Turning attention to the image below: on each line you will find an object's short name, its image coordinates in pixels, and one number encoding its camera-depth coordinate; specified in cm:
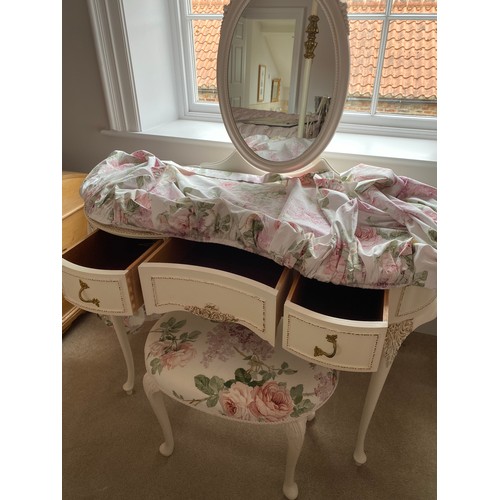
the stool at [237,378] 94
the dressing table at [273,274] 83
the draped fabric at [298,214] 80
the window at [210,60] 130
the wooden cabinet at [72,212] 146
